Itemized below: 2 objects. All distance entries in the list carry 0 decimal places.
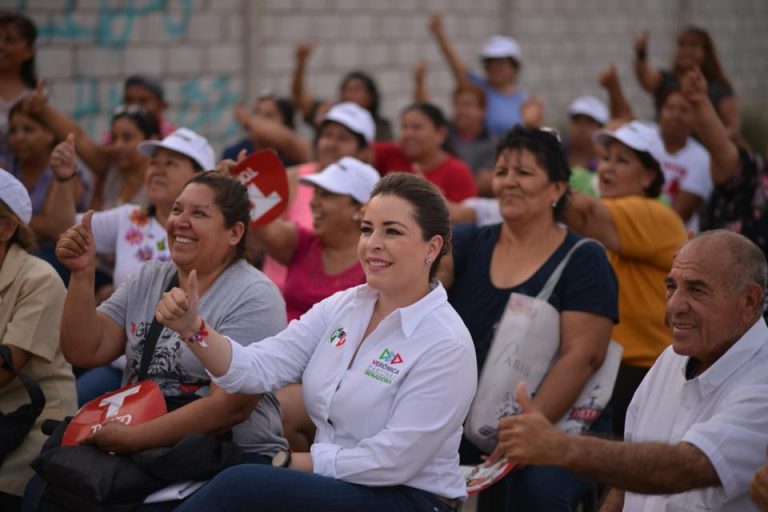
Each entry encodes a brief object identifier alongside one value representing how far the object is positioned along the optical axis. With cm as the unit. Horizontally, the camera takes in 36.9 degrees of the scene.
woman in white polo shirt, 336
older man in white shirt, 298
